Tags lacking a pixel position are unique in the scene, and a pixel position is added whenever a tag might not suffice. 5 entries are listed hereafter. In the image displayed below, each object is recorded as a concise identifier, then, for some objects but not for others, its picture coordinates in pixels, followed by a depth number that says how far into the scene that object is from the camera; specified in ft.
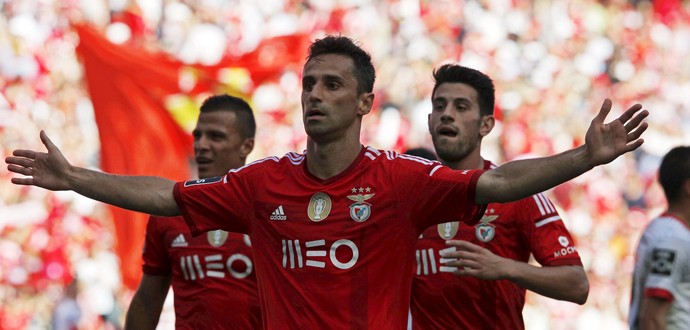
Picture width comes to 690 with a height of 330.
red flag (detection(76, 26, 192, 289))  65.98
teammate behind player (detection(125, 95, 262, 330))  35.40
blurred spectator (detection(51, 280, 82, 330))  64.28
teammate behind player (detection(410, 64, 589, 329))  31.58
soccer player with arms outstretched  25.52
